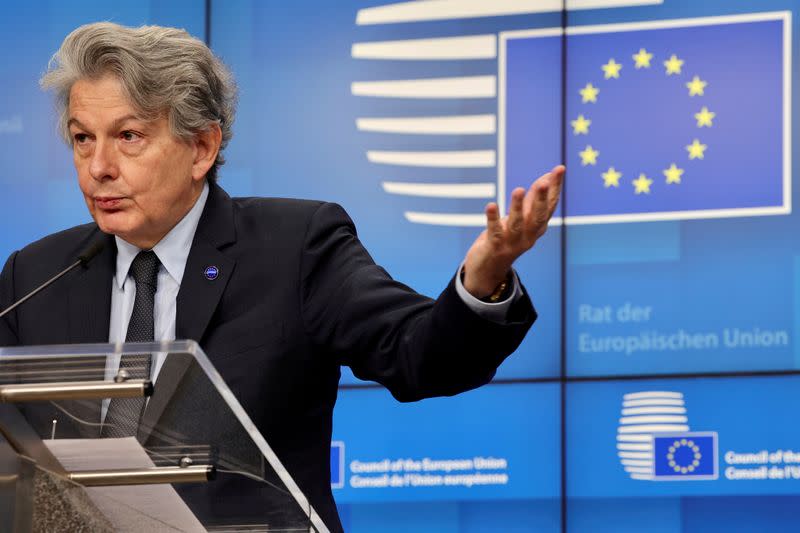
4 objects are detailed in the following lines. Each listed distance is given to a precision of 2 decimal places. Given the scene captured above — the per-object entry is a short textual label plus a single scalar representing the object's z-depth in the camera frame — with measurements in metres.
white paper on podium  4.67
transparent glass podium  4.63
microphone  5.13
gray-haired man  5.13
